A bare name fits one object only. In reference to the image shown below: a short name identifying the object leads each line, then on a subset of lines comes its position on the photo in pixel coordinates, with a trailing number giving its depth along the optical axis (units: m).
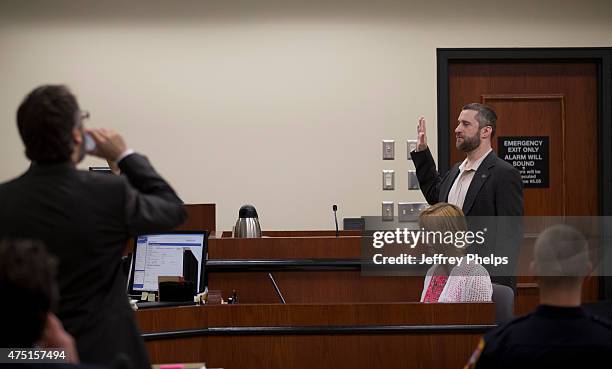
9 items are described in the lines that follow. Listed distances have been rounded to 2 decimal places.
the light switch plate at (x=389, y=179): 11.92
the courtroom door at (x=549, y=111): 12.05
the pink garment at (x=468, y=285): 6.72
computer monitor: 7.52
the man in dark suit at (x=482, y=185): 8.13
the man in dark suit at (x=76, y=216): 3.89
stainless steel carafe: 8.70
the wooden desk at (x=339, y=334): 6.60
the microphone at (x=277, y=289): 7.71
